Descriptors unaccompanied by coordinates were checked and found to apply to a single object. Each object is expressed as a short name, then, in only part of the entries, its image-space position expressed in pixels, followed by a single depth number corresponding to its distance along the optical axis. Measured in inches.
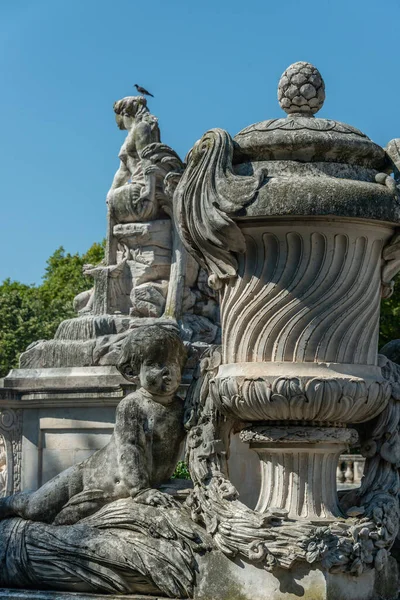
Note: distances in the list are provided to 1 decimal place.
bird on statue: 832.6
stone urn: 335.8
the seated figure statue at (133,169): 751.3
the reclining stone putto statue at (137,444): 359.9
